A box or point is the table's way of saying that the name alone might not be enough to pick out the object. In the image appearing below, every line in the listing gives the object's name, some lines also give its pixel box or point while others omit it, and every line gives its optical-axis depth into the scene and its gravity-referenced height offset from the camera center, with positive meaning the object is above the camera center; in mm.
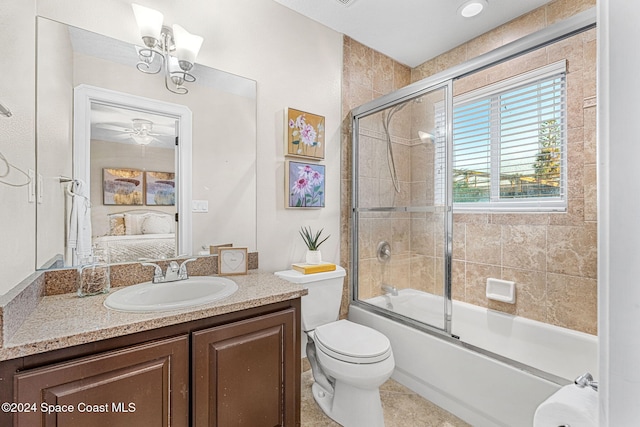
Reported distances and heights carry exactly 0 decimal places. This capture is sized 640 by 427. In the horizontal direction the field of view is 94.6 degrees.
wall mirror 1309 +322
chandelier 1479 +866
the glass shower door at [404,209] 1848 +34
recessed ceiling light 1914 +1367
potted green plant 2004 -214
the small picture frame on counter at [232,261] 1688 -277
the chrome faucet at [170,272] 1454 -300
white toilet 1479 -741
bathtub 1424 -839
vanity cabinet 854 -562
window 1914 +499
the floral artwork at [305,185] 2041 +205
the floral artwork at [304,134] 2020 +558
